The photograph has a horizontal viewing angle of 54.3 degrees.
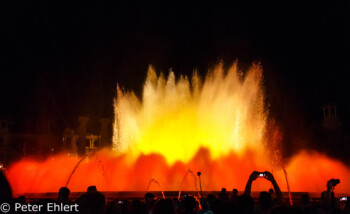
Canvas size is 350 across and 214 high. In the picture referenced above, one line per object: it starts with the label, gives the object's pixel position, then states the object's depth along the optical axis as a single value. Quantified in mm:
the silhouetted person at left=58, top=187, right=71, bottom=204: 6309
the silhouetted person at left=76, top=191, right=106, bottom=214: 4008
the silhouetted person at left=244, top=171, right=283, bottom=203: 6017
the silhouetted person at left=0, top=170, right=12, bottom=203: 2533
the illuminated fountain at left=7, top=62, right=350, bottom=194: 25109
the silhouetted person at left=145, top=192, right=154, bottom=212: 7426
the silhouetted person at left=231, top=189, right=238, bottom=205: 8108
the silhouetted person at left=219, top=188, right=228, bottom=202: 9049
